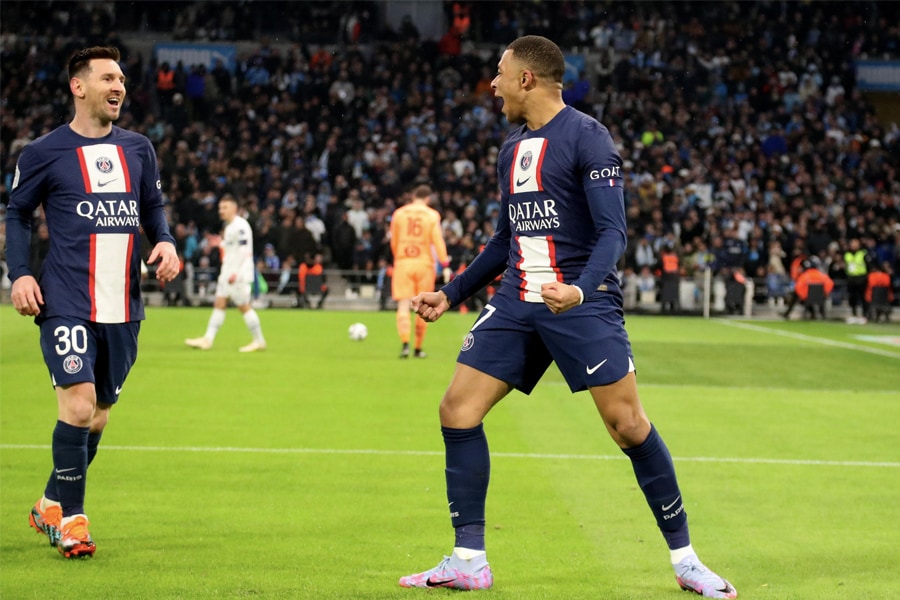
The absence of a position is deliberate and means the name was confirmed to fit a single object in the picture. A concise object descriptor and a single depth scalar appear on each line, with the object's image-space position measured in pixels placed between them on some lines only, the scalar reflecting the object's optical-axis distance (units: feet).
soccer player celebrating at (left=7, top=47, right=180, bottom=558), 38.37
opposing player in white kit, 114.11
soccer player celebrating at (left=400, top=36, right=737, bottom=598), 34.17
